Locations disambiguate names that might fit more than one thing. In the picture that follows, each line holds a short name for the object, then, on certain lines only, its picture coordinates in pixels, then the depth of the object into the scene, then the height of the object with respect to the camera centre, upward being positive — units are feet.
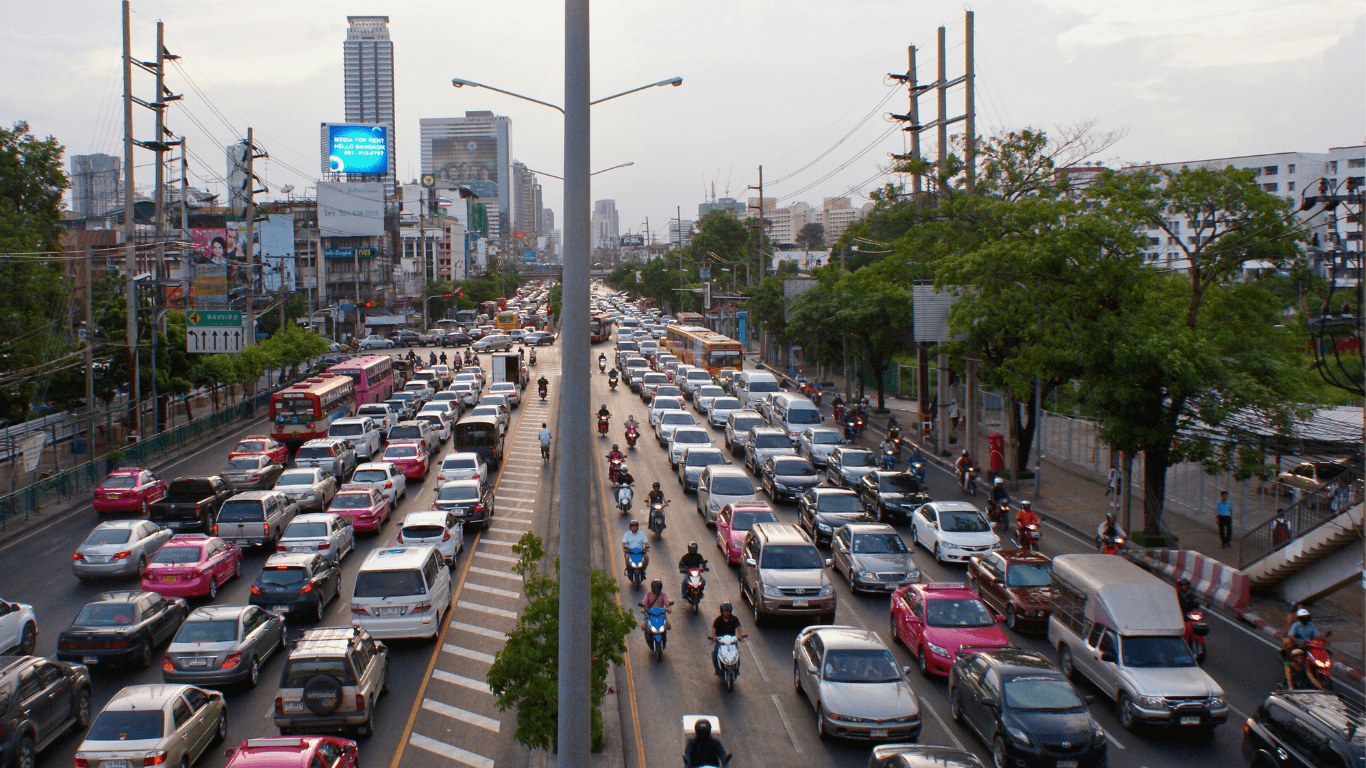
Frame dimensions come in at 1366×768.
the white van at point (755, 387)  155.94 -10.12
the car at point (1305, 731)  36.29 -16.14
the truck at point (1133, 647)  44.98 -16.51
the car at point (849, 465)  100.53 -14.98
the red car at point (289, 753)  33.01 -15.04
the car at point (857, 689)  42.98 -16.92
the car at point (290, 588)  60.80 -16.76
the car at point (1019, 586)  60.49 -17.13
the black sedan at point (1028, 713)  39.37 -16.78
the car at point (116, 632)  52.75 -17.11
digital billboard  464.65 +87.08
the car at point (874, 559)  67.21 -16.75
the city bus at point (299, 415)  124.06 -11.61
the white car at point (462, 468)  97.19 -14.64
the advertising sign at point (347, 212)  421.59 +50.25
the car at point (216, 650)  49.34 -16.89
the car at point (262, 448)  108.45 -14.06
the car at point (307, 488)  91.71 -15.77
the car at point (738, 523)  74.38 -15.66
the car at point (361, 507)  85.51 -16.36
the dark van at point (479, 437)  115.44 -13.47
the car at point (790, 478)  96.99 -15.56
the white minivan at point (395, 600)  56.32 -16.17
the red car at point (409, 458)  110.83 -15.39
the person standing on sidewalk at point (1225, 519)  82.79 -16.80
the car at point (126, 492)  93.30 -16.41
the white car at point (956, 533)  75.77 -16.76
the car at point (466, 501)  85.97 -15.86
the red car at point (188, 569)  65.72 -16.90
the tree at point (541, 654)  35.53 -12.57
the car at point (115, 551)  72.23 -17.25
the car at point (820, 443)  112.98 -14.14
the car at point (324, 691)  42.75 -16.45
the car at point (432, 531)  73.51 -15.91
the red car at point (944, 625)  52.13 -16.82
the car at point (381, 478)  92.63 -14.94
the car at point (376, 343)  308.60 -5.71
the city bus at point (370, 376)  155.12 -8.58
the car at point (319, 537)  71.92 -16.21
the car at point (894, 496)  89.76 -16.25
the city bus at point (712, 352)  196.44 -5.44
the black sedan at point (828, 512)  79.77 -15.84
